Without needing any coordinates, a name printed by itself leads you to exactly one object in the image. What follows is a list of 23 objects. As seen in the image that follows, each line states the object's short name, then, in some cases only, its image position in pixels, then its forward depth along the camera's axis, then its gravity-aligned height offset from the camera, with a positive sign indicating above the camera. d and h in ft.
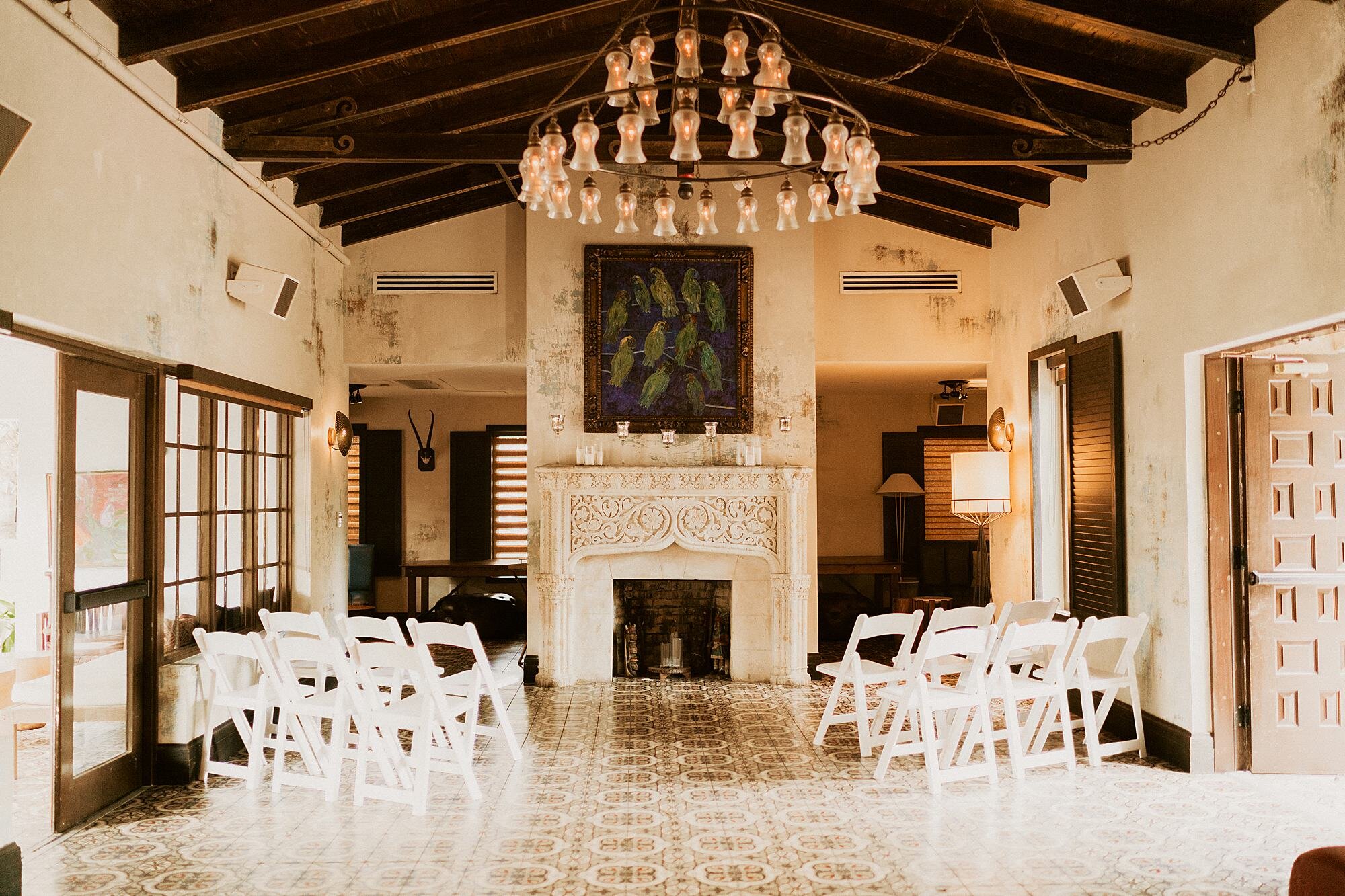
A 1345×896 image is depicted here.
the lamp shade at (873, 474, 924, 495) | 38.75 -0.36
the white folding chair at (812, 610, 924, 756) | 18.48 -3.77
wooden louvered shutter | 20.38 -0.12
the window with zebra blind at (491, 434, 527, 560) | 39.24 -0.63
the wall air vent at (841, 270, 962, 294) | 28.94 +5.77
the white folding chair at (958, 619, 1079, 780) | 16.75 -3.81
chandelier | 11.75 +4.40
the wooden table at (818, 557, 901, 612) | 32.53 -3.04
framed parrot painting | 26.99 +3.91
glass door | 15.07 -1.65
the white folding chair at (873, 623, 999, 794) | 16.33 -3.79
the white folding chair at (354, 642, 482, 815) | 15.44 -3.84
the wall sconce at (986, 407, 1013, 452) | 26.94 +1.18
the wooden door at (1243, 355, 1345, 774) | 17.25 -1.66
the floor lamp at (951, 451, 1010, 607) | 26.37 -0.24
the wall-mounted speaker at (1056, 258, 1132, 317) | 19.89 +3.93
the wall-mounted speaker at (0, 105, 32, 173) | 12.28 +4.53
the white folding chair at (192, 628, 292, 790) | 16.80 -3.78
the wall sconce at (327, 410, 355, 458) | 26.81 +1.36
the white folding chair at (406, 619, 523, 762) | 16.79 -3.56
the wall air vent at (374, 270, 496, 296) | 28.50 +5.83
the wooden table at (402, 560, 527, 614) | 33.73 -3.06
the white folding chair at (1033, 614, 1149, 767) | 17.81 -3.87
